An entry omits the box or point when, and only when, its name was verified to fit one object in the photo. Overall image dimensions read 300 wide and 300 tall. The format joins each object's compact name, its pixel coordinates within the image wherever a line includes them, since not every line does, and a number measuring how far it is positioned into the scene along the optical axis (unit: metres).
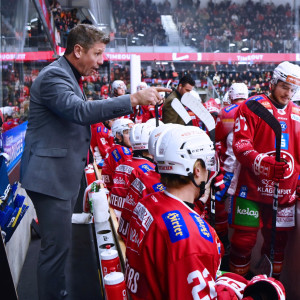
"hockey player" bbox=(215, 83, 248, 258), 3.69
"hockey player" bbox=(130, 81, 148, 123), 6.06
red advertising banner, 15.43
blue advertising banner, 3.08
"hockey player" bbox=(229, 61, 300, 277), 2.47
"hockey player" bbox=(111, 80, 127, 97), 6.80
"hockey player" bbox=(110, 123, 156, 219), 2.57
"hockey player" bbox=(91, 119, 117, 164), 6.00
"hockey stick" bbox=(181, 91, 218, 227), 1.84
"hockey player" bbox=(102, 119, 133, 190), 3.61
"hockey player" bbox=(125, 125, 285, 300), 1.19
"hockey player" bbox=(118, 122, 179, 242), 2.22
